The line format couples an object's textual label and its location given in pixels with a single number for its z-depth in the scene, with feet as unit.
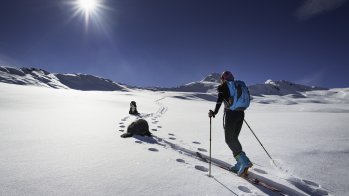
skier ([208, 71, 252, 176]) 18.33
